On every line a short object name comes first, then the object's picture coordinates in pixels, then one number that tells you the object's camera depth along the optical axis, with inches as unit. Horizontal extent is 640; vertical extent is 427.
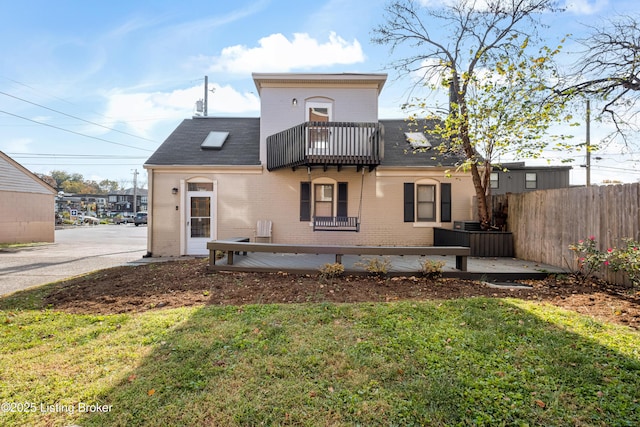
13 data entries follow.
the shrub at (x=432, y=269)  235.6
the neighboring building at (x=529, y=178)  781.9
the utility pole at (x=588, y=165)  759.1
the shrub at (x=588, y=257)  219.8
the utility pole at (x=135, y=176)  2086.0
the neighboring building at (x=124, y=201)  2546.8
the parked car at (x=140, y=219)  1422.0
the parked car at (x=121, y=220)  1591.3
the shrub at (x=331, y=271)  238.2
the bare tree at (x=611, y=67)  274.2
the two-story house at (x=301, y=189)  406.9
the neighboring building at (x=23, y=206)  585.0
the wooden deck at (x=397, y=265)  248.1
